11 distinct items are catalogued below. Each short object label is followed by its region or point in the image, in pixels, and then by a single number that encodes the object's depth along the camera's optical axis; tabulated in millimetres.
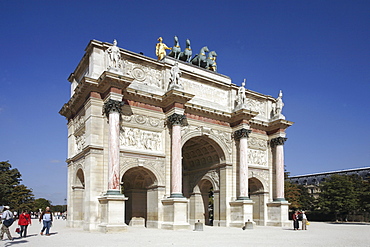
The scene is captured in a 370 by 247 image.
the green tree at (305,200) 66225
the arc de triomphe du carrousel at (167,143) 24562
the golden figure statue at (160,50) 32188
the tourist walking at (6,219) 16719
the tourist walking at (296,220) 26109
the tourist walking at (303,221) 26078
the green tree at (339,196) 49562
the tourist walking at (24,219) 17998
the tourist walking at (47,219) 19328
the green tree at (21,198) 58012
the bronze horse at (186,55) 33322
